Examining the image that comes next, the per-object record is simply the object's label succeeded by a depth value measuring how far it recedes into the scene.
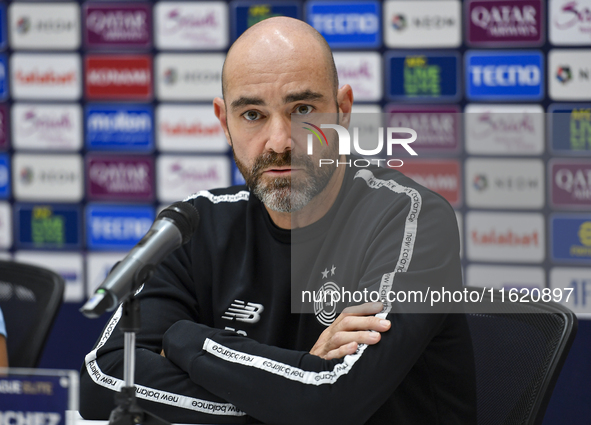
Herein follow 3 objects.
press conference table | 4.57
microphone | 4.39
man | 4.58
